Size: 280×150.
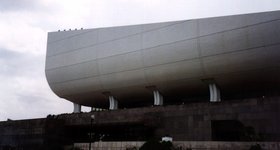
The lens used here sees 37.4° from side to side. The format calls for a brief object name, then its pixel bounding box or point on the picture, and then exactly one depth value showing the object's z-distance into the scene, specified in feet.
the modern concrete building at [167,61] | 140.77
